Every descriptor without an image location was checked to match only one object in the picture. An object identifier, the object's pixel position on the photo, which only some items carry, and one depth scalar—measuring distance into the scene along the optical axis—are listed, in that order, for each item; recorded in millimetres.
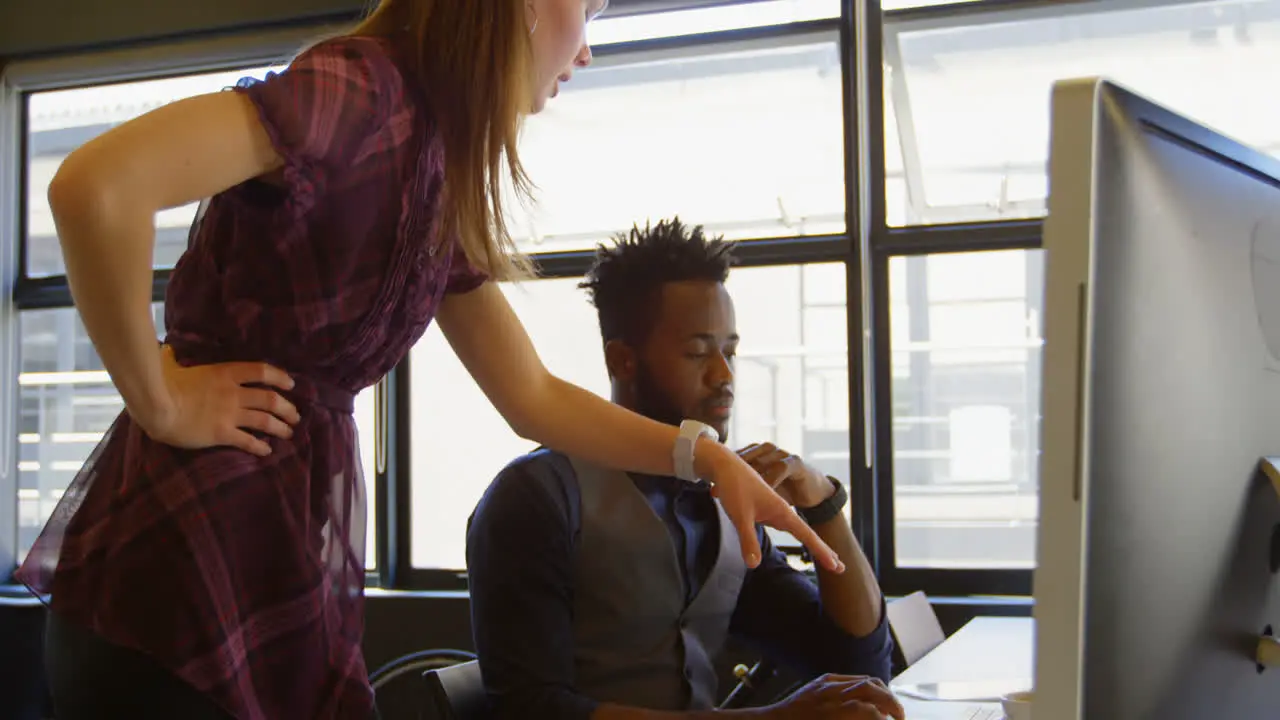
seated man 1483
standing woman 822
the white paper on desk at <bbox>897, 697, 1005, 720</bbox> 1356
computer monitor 483
